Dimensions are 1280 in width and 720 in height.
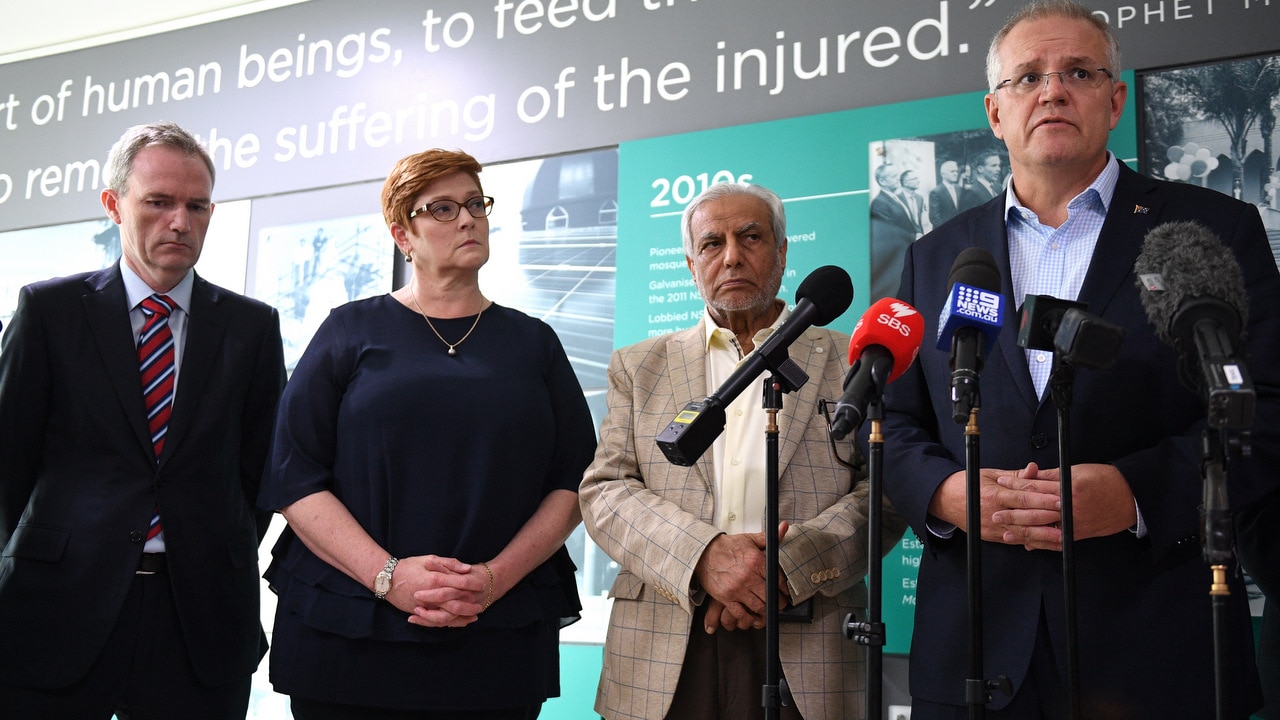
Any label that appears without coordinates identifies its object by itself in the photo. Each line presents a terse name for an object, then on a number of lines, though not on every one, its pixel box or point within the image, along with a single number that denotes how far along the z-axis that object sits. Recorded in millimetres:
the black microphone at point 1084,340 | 1761
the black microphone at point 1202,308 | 1515
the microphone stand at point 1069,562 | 1819
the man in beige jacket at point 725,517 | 2514
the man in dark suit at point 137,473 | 2809
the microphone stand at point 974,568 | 1807
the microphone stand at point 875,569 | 1811
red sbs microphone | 1800
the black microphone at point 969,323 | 1751
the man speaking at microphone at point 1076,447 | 2064
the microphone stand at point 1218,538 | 1538
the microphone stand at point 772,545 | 2004
